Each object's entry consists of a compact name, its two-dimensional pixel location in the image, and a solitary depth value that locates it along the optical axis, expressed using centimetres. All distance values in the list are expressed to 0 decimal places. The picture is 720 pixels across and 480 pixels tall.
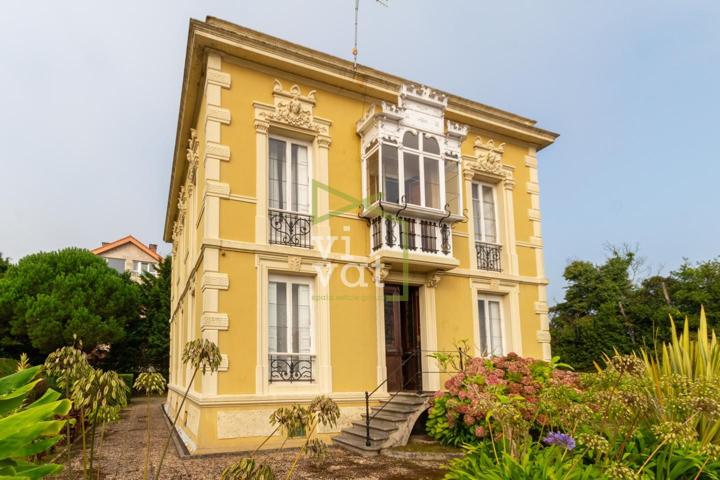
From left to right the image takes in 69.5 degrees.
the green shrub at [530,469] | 410
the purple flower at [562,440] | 403
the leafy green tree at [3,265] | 2879
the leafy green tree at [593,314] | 2275
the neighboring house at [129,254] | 4350
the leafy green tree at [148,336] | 2556
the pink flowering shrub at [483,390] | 773
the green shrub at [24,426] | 129
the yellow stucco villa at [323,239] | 877
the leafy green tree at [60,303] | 2188
